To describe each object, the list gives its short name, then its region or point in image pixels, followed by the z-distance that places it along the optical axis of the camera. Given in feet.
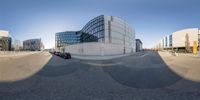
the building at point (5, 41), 174.20
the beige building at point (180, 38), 174.64
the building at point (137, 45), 230.23
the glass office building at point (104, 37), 79.38
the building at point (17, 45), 220.20
